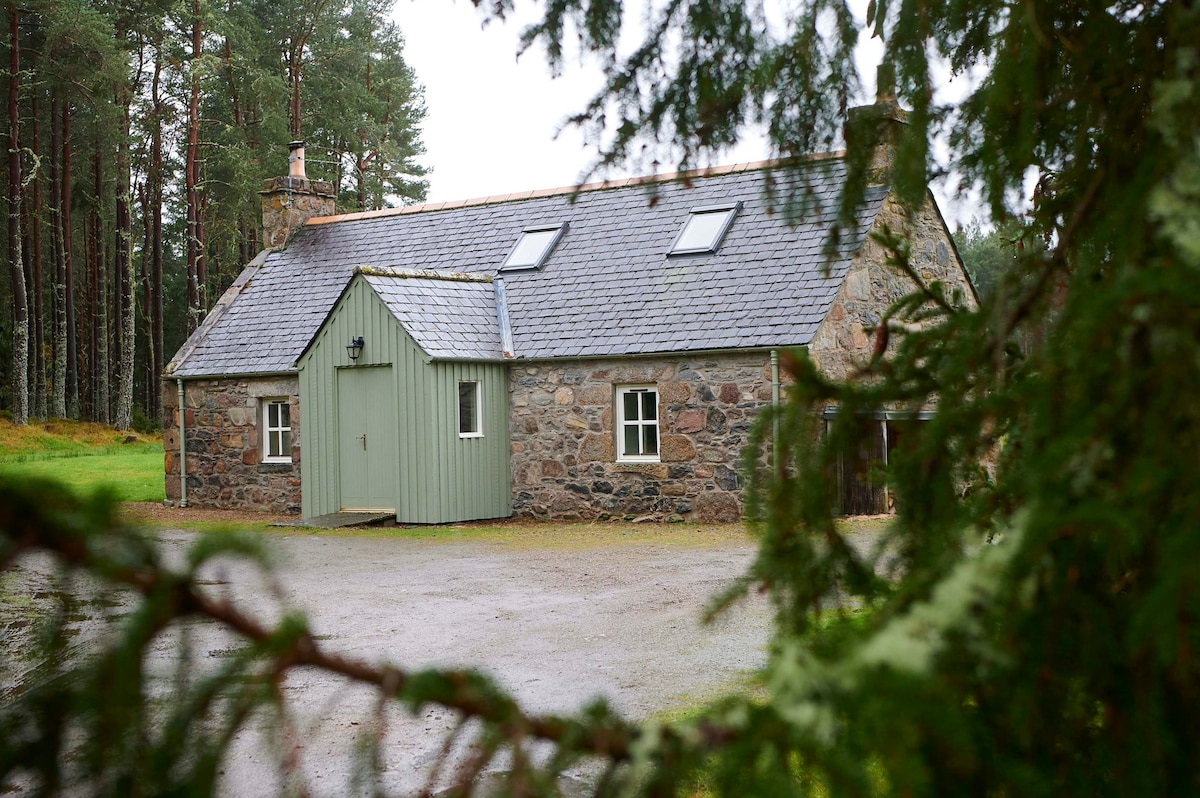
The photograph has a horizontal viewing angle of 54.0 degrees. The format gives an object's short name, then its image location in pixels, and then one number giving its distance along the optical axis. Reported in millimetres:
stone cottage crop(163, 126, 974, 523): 15555
